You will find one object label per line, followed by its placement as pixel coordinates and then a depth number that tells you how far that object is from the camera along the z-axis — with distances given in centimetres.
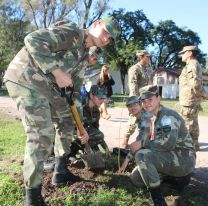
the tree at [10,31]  2452
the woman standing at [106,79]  683
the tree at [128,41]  3074
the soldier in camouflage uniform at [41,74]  211
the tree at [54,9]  1866
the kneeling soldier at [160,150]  241
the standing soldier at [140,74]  433
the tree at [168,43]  4032
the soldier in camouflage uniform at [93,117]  323
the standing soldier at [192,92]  414
